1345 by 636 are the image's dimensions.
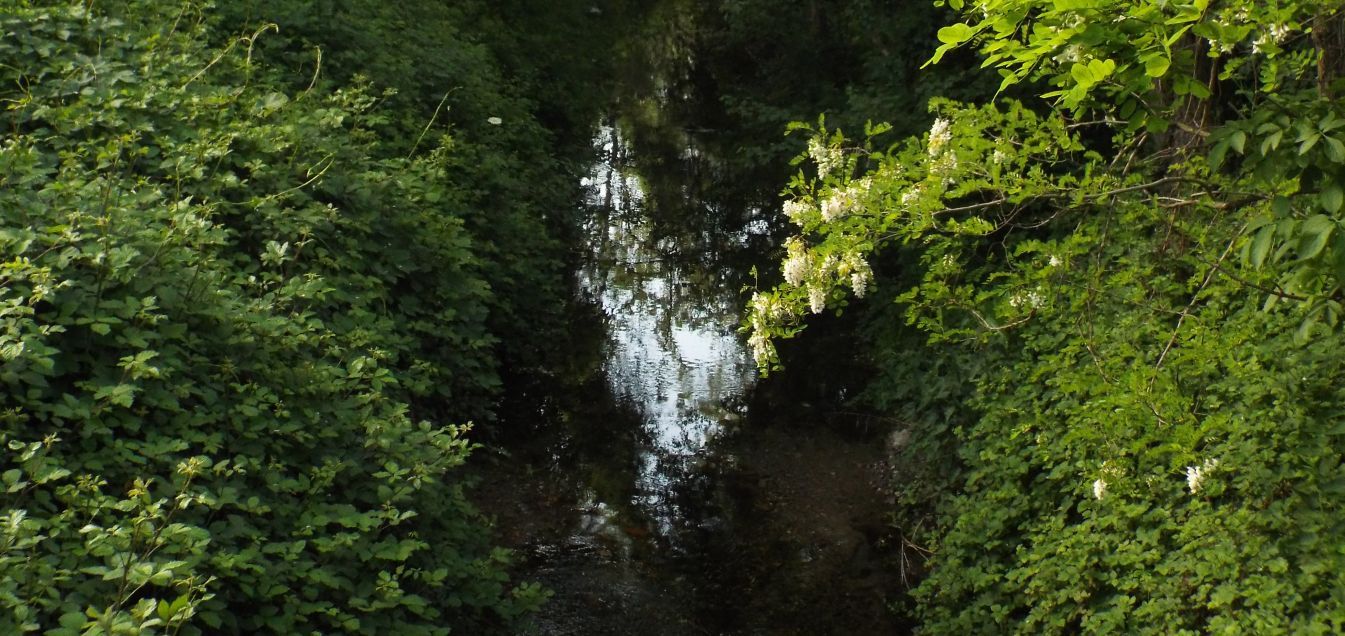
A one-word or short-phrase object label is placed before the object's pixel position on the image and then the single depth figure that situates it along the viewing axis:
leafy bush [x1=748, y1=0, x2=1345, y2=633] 3.38
